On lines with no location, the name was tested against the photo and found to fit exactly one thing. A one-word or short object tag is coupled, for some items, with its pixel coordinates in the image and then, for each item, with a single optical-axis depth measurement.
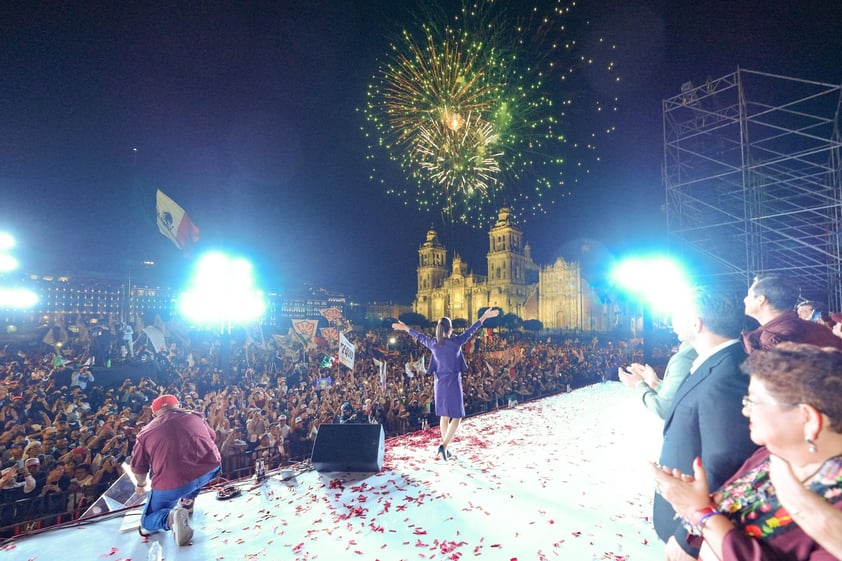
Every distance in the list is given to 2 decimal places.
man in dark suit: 1.92
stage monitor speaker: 4.90
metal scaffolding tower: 13.56
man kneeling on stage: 3.68
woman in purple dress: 5.61
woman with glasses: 1.21
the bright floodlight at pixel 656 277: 15.46
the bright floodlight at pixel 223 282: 14.70
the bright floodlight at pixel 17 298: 28.13
